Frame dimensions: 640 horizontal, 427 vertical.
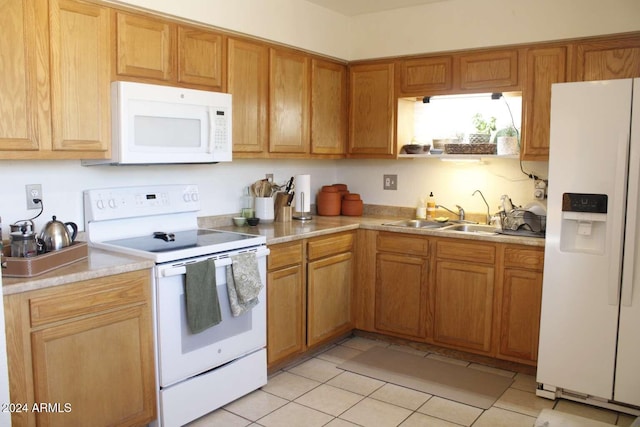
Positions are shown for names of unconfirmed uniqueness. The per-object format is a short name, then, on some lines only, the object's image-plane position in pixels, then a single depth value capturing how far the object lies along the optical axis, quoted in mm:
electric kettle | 2455
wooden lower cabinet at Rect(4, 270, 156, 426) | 2109
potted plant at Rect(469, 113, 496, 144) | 3918
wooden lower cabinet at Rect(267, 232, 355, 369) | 3328
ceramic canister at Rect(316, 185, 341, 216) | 4485
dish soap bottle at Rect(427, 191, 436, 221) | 4254
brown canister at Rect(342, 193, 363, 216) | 4504
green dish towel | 2674
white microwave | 2738
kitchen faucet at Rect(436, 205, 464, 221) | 4113
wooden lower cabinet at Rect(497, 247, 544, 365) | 3342
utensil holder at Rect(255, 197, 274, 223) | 3850
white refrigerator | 2850
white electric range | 2621
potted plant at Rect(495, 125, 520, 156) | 3729
